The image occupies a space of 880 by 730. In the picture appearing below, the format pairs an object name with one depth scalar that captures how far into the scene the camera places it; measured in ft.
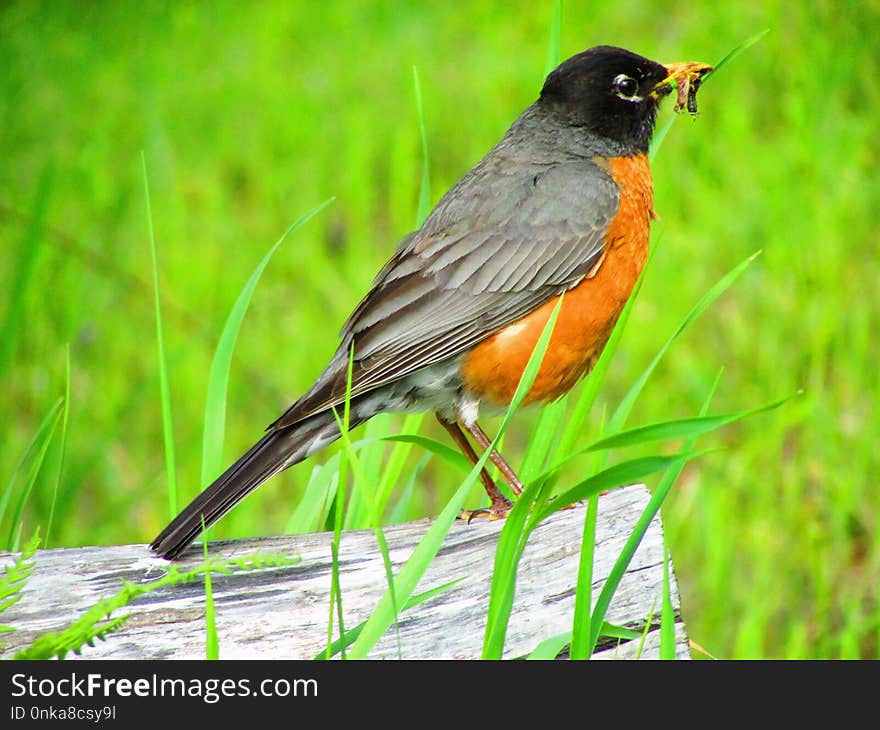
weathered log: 16.33
